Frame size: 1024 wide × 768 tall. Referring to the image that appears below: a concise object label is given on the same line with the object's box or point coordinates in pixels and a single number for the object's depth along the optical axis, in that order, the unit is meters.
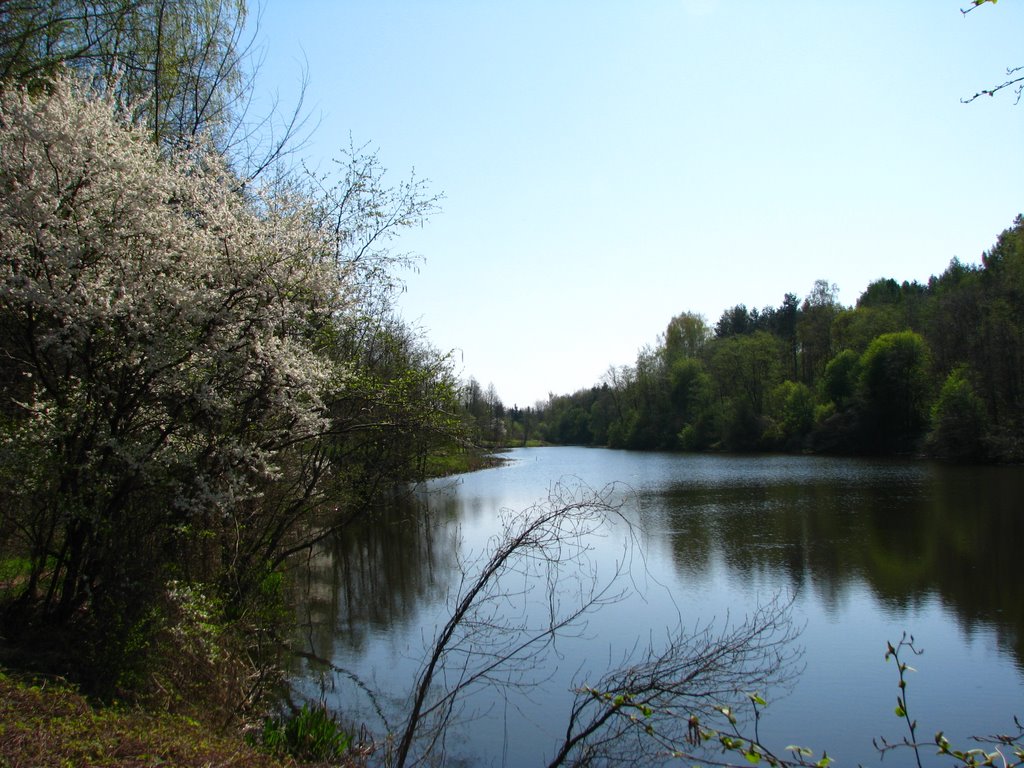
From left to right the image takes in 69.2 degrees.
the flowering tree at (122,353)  6.23
